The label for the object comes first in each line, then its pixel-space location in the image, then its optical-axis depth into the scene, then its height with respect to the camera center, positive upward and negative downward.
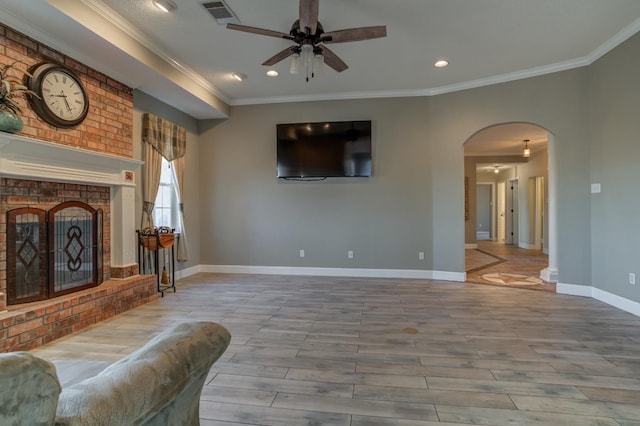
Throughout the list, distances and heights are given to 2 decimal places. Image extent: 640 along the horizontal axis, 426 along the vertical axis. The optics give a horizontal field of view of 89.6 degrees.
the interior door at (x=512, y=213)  10.27 -0.11
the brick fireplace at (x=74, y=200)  2.69 -0.02
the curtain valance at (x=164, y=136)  4.49 +1.15
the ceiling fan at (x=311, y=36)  2.62 +1.57
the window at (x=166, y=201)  5.01 +0.19
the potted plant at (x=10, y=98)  2.62 +0.98
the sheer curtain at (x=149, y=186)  4.48 +0.38
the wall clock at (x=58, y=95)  3.01 +1.19
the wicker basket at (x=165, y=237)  4.30 -0.33
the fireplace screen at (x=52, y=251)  2.89 -0.37
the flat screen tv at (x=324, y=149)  5.20 +1.02
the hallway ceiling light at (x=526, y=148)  7.57 +1.48
